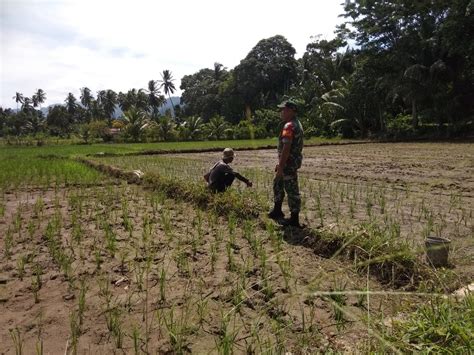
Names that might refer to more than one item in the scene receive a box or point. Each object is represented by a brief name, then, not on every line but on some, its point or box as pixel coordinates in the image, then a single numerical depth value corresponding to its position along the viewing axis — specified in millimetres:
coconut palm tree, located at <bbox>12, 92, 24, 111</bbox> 67212
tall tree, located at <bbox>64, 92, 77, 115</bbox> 61531
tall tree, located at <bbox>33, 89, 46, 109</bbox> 65444
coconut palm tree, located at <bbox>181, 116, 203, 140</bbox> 34750
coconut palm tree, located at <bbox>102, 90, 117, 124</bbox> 58500
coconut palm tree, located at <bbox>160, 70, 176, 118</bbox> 53469
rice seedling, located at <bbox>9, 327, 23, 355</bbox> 2367
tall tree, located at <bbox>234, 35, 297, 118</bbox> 41469
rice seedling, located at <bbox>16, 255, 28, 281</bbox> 3636
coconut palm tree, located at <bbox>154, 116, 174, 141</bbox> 34188
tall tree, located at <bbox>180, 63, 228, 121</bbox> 47375
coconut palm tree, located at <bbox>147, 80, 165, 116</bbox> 52219
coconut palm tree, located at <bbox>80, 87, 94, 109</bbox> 62750
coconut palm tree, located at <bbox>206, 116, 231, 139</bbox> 34719
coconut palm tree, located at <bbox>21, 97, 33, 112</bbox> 62875
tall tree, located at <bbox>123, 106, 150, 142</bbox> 34156
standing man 4590
